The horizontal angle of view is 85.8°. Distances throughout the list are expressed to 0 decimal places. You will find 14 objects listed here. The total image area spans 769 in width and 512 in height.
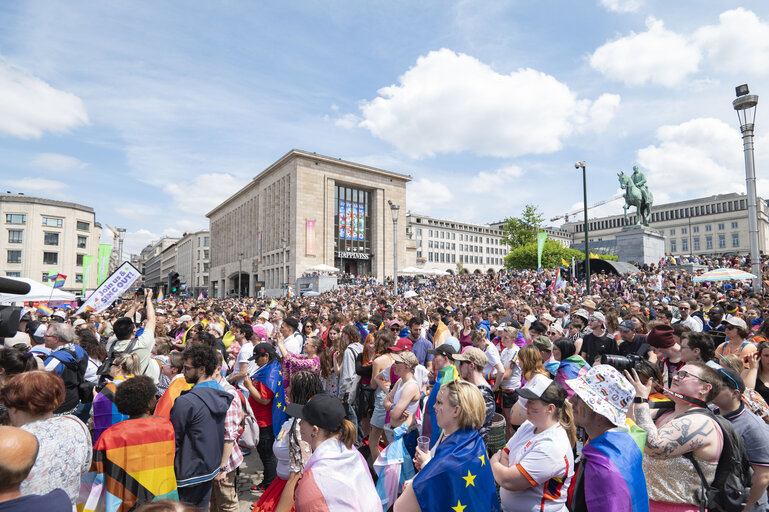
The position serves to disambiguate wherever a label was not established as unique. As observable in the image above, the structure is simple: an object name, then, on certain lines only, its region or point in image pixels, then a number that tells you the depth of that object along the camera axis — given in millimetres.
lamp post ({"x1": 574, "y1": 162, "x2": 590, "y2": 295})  18902
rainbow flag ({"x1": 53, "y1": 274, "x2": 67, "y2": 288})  18505
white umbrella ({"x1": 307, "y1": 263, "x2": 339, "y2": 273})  40016
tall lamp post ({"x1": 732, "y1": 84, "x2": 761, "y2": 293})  13375
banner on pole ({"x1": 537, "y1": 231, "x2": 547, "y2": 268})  27859
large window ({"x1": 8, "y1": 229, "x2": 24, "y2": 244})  57750
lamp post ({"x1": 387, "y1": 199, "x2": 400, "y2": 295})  25644
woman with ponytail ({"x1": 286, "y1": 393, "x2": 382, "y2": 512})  2256
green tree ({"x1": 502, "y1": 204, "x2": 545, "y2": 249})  56344
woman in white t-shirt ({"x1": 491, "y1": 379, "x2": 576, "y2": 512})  2666
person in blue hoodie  3385
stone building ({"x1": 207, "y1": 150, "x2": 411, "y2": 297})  53688
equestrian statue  35688
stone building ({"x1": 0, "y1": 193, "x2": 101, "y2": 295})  57656
